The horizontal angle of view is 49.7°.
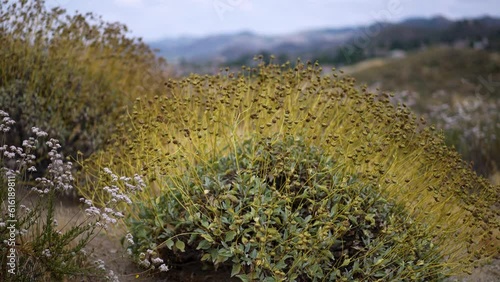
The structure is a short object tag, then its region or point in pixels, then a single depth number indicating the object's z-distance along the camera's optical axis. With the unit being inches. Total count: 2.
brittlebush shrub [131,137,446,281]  145.8
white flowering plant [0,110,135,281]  135.9
